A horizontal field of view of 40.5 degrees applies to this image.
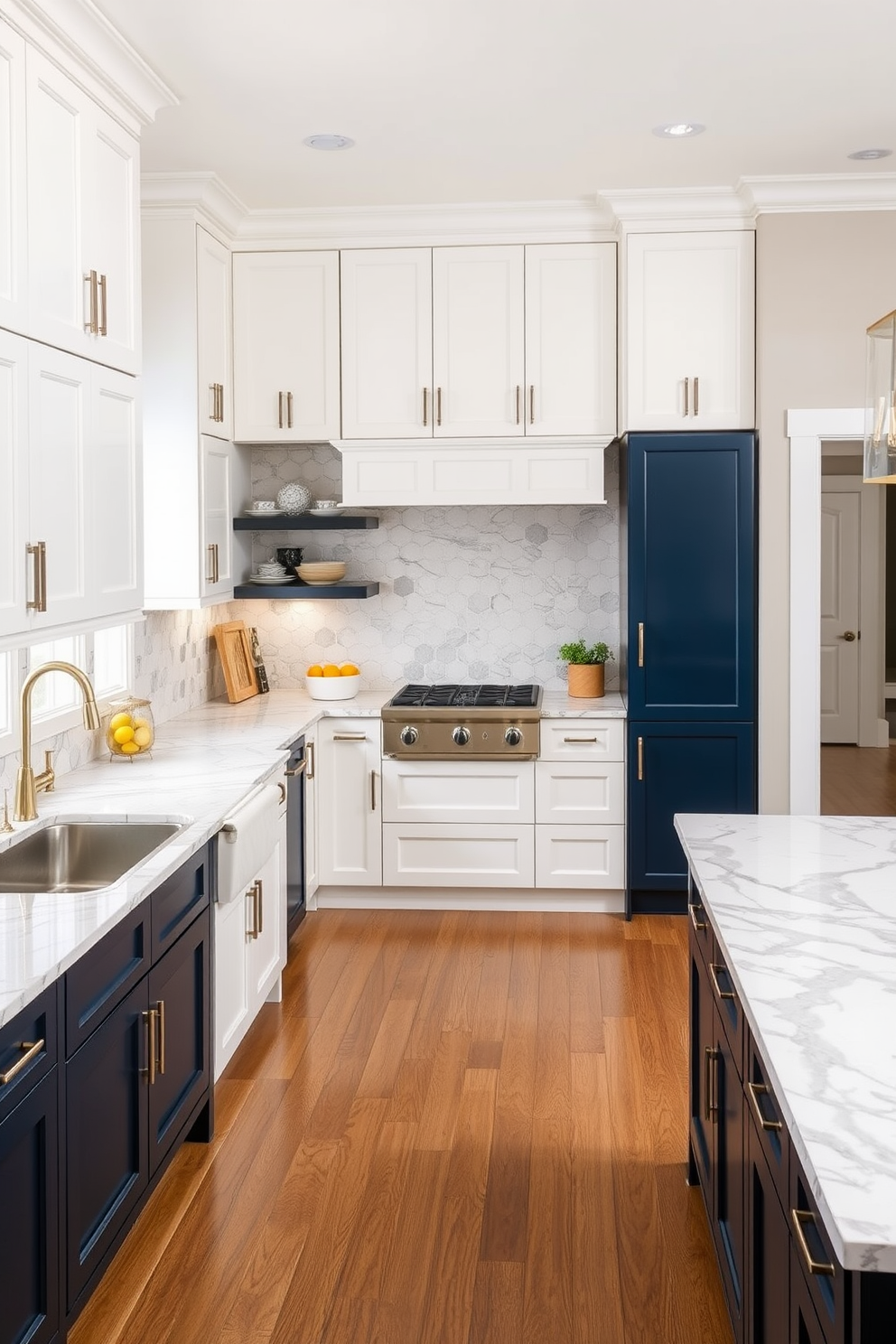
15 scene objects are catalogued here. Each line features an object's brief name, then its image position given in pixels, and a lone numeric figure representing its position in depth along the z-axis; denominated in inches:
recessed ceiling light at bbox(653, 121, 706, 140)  154.3
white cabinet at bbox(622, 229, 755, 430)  186.7
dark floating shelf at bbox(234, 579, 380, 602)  202.5
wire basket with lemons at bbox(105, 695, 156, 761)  152.4
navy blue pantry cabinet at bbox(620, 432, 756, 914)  188.7
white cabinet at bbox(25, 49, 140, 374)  109.2
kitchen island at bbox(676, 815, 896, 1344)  49.4
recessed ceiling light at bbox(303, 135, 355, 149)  158.6
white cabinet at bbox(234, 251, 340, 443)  197.5
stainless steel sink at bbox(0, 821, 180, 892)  115.2
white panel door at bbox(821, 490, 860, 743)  362.9
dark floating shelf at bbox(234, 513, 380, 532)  202.8
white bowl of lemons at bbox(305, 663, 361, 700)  203.6
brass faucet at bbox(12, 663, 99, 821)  109.3
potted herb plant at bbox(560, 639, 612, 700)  206.1
